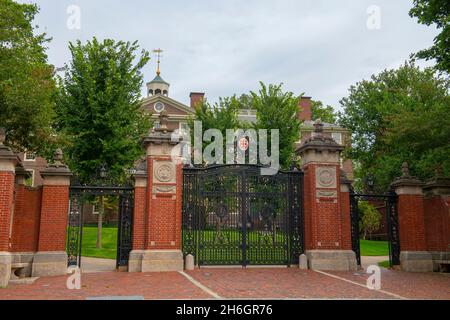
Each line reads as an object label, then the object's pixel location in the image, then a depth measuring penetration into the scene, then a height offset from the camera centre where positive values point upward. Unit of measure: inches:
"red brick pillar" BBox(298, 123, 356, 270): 537.0 +18.9
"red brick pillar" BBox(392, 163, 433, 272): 562.9 +2.7
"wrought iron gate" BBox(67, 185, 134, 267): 530.9 +8.0
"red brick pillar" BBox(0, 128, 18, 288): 421.1 +29.0
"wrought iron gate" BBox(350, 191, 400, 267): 579.5 +4.4
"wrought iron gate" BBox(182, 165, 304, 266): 547.5 +11.6
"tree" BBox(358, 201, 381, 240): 1213.1 +26.4
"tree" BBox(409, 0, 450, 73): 504.4 +237.7
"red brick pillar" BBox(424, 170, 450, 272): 565.0 +10.5
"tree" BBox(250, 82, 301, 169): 1139.3 +274.1
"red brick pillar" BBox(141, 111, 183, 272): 508.7 +21.0
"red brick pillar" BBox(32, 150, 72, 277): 485.7 +0.9
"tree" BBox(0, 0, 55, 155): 576.7 +174.4
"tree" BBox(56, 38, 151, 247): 797.9 +203.9
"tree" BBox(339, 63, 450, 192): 634.8 +240.6
